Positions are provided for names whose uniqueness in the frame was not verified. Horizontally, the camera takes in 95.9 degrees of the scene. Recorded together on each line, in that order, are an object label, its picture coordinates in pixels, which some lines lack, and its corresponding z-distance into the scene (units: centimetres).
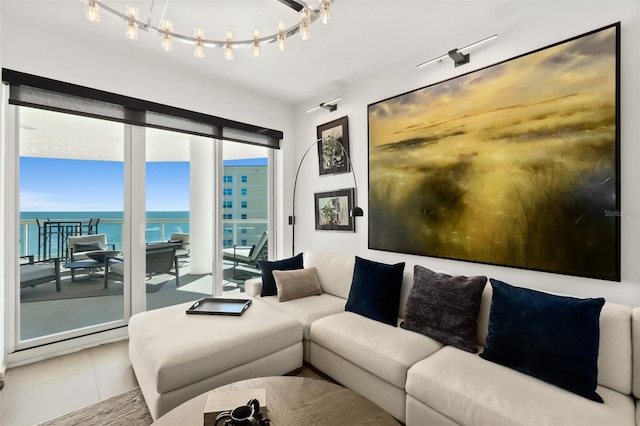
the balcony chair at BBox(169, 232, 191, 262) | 329
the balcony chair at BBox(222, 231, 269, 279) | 378
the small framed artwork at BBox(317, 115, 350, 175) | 333
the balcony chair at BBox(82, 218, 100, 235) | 278
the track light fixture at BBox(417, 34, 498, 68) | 223
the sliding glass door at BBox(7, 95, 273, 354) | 254
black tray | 232
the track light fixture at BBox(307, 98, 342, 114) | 336
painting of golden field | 175
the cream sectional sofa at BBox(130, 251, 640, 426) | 135
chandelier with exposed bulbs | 153
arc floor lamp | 295
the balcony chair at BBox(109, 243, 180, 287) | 292
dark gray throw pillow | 192
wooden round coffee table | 120
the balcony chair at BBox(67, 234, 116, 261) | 276
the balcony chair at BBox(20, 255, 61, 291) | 248
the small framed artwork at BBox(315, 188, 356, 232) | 332
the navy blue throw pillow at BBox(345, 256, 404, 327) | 235
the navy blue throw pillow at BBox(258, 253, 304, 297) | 298
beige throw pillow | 284
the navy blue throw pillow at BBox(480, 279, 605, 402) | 143
